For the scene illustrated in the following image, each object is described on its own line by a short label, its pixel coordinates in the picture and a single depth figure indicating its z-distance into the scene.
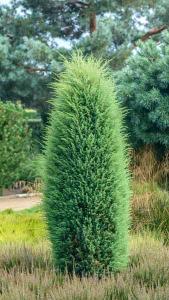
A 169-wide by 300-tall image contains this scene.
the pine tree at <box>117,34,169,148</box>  13.46
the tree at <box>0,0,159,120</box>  19.61
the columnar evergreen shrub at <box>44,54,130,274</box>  5.16
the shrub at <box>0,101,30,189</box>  15.52
